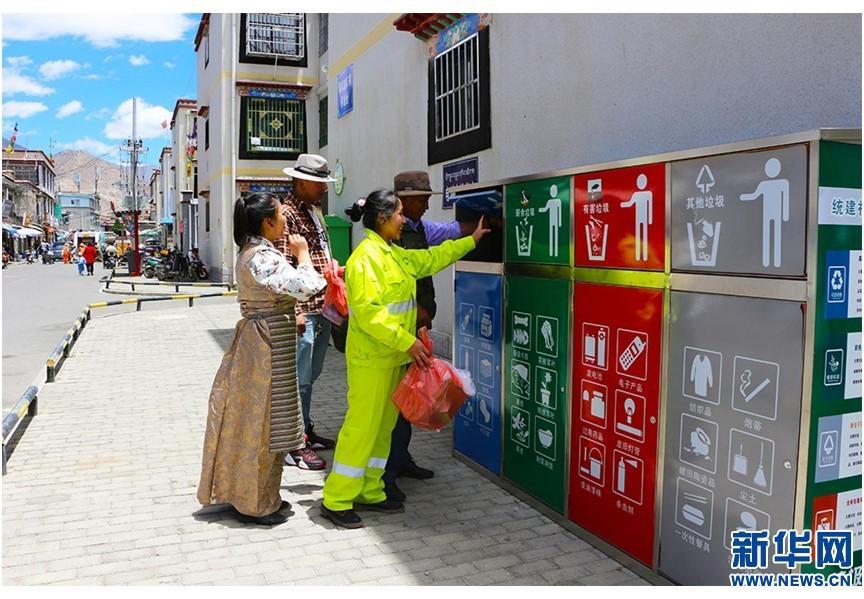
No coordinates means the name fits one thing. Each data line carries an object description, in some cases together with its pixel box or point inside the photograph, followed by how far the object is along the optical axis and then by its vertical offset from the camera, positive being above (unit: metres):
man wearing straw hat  4.87 -0.01
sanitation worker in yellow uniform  4.01 -0.56
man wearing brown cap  4.70 +0.02
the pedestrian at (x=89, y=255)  30.67 -0.36
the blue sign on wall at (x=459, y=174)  7.44 +0.77
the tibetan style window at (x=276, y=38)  21.58 +6.06
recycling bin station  2.72 -0.43
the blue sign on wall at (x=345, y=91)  11.57 +2.49
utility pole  29.92 +3.10
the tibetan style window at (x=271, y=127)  21.94 +3.55
